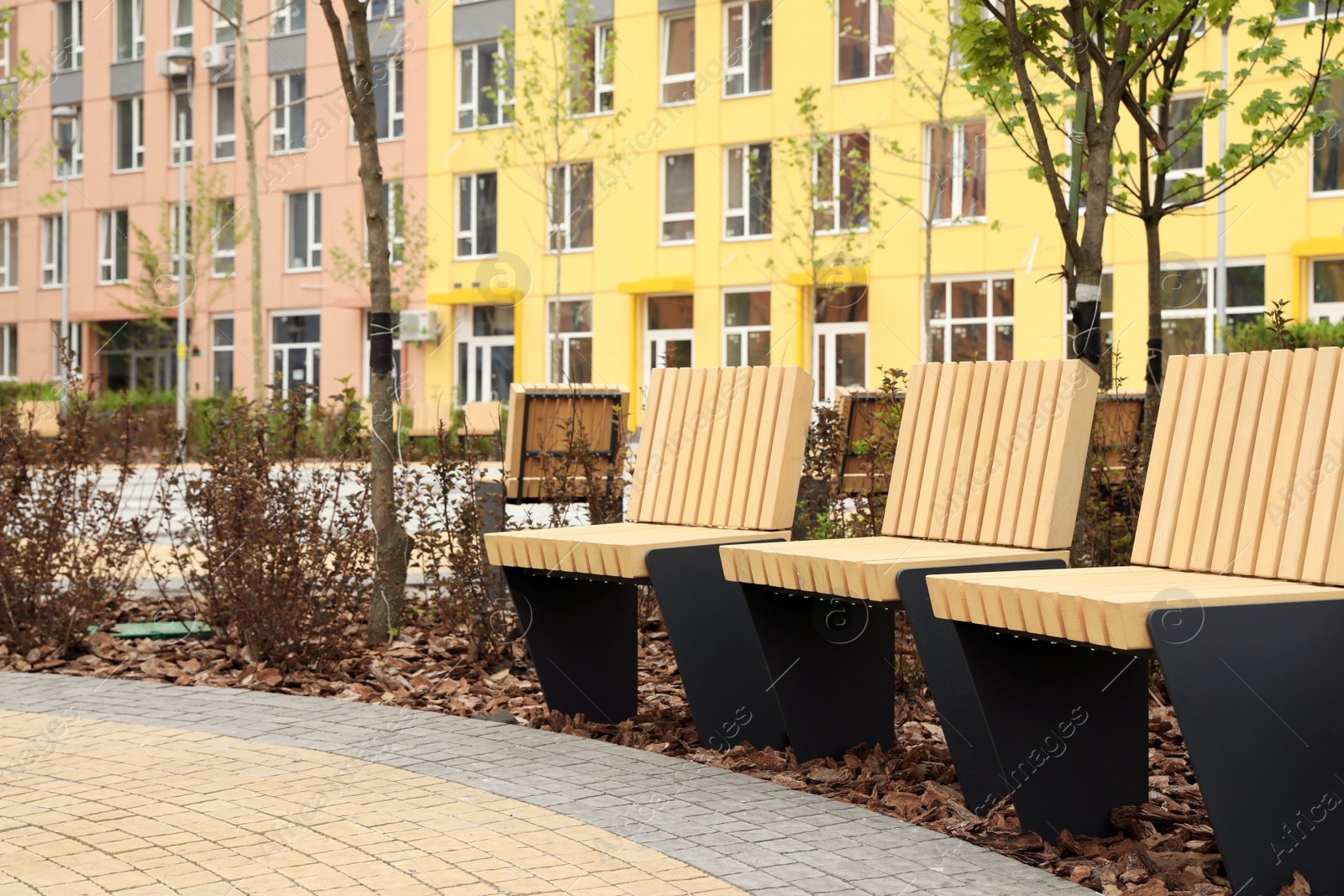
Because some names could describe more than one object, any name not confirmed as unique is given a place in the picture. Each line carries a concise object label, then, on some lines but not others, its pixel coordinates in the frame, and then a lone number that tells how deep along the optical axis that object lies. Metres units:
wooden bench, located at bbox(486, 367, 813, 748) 5.61
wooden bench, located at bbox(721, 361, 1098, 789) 4.75
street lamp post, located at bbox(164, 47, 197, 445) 34.09
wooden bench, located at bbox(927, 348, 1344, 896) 3.79
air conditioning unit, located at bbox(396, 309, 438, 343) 40.00
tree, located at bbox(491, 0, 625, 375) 31.56
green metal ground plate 8.43
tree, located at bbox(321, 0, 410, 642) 8.25
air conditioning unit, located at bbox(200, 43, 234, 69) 43.44
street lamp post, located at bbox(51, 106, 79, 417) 40.06
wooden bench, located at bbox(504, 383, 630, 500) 9.55
